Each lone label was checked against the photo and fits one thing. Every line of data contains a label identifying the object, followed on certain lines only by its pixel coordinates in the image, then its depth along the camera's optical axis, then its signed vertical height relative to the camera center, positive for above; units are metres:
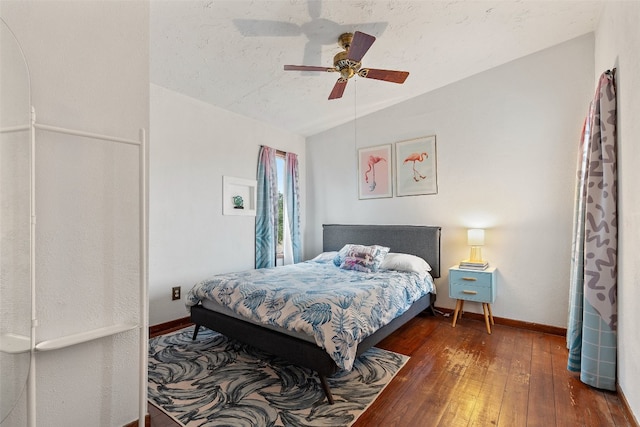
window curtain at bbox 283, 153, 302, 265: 4.69 -0.03
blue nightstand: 3.10 -0.81
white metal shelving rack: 1.24 -0.53
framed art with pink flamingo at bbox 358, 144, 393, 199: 4.23 +0.58
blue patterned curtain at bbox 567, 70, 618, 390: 2.05 -0.36
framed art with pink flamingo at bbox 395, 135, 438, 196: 3.89 +0.61
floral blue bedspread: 1.98 -0.70
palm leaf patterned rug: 1.80 -1.24
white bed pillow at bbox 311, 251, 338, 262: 4.09 -0.63
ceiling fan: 2.29 +1.21
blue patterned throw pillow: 3.42 -0.55
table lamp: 3.30 -0.35
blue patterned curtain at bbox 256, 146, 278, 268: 4.23 -0.01
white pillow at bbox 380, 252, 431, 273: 3.38 -0.60
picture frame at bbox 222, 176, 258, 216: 3.89 +0.22
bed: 1.96 -0.88
